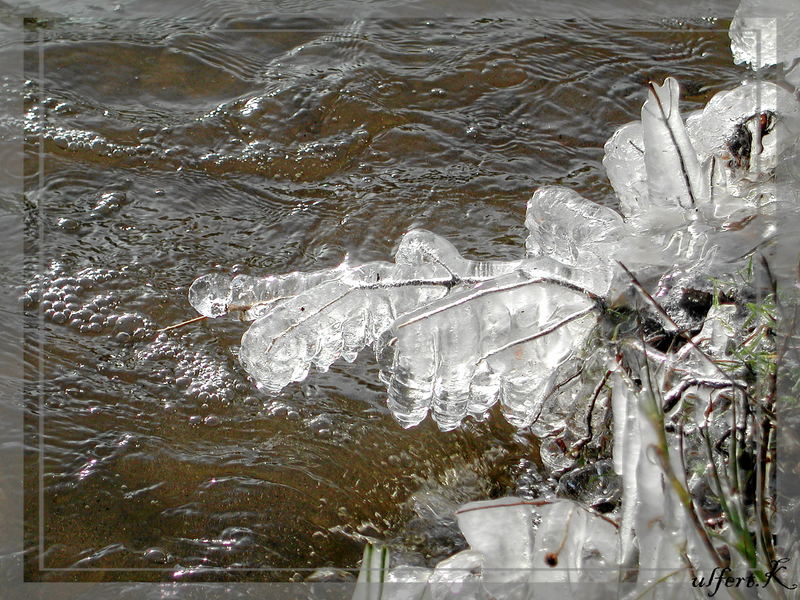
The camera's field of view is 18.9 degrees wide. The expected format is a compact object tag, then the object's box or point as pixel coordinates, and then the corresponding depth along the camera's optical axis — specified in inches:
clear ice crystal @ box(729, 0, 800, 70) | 72.3
